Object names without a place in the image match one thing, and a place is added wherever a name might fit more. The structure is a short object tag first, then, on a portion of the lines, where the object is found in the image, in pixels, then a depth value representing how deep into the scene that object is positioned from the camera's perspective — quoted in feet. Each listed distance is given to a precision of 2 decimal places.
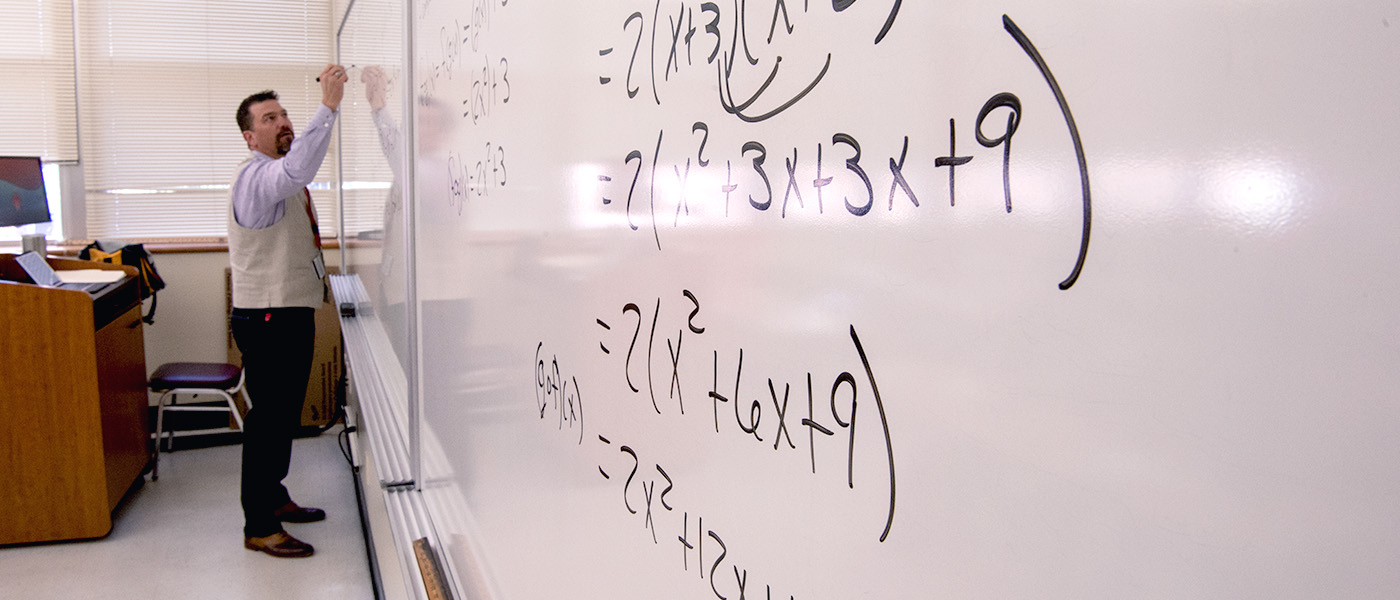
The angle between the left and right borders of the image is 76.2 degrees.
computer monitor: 11.37
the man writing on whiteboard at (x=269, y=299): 8.74
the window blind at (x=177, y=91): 13.30
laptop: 9.40
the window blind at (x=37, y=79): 12.71
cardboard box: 13.02
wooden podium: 9.07
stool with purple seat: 11.10
